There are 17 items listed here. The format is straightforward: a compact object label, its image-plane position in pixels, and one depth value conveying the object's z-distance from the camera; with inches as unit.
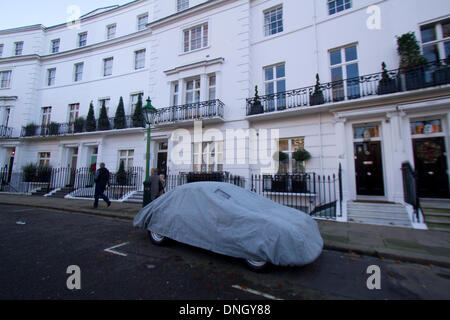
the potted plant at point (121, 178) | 507.2
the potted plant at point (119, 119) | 554.3
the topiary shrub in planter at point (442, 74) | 277.3
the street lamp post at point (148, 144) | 283.2
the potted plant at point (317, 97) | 346.6
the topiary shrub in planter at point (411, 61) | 288.5
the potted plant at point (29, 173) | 599.2
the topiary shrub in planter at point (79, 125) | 604.4
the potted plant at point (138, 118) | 528.4
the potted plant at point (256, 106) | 396.2
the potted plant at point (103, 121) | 570.3
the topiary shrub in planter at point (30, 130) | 661.3
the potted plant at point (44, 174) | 592.6
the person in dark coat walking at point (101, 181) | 354.3
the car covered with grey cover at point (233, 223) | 123.0
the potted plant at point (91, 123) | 586.2
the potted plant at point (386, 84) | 301.3
